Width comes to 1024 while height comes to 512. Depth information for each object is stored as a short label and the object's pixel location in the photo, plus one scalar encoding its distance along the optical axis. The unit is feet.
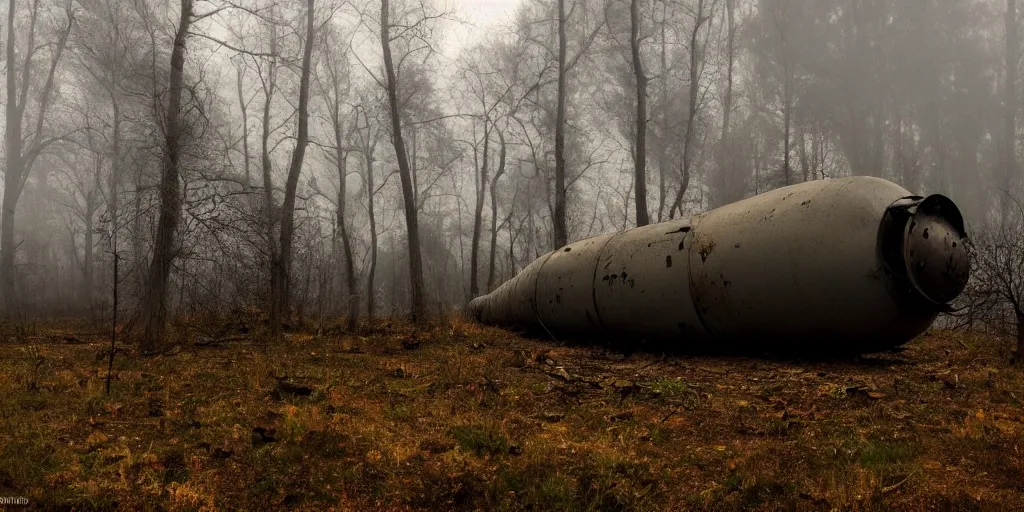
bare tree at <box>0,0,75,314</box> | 64.71
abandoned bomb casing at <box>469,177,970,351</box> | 17.13
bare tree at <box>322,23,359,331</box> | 69.51
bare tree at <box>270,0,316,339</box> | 33.33
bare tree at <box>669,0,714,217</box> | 58.65
